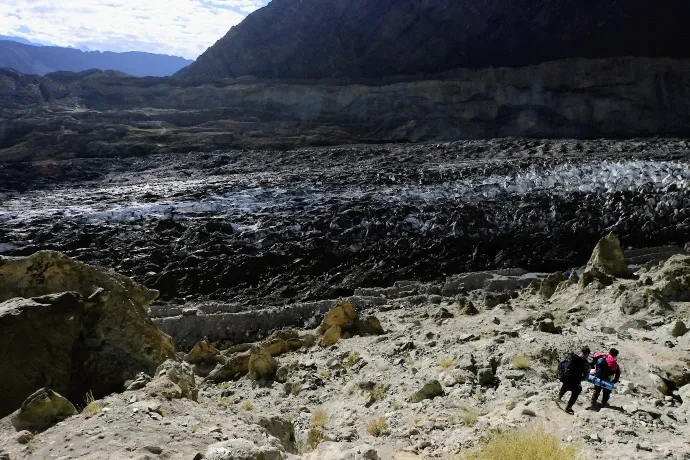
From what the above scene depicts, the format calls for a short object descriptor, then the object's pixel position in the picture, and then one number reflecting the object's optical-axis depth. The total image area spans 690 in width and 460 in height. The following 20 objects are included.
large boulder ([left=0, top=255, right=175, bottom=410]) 8.07
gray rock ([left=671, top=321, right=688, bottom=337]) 9.72
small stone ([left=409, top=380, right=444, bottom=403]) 8.45
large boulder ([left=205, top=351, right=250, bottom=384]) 11.64
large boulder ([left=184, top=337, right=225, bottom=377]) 12.45
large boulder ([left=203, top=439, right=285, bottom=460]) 5.00
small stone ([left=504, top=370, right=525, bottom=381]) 8.49
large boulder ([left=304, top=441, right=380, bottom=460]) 5.99
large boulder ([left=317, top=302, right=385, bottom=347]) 13.58
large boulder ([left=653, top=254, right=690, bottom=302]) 12.04
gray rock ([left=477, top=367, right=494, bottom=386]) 8.60
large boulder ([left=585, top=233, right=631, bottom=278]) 15.03
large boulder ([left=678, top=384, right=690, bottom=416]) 6.88
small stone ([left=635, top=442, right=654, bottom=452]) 5.83
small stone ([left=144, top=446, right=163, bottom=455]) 5.05
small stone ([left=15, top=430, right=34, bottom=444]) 5.62
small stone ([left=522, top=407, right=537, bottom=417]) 7.13
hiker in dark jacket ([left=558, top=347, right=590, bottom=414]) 7.30
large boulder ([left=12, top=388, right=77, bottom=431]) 6.03
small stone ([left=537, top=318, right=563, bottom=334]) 10.51
